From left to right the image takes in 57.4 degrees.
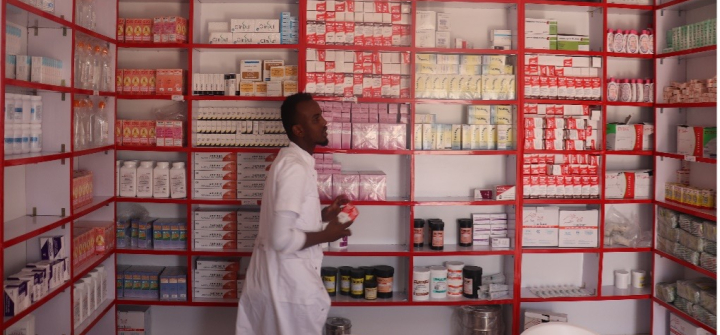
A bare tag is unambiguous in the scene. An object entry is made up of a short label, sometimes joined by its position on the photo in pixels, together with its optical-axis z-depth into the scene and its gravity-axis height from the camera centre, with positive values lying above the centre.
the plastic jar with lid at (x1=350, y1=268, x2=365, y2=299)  4.75 -0.99
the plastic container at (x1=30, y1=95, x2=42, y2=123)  3.56 +0.18
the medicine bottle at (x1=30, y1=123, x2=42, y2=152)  3.58 +0.03
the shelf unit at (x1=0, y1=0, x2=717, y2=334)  4.61 -0.10
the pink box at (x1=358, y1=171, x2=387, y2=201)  4.69 -0.30
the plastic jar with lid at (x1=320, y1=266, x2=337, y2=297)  4.79 -0.99
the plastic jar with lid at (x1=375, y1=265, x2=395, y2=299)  4.77 -0.98
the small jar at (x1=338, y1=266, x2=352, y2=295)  4.80 -0.99
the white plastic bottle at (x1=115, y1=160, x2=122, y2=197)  4.73 -0.25
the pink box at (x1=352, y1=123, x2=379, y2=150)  4.64 +0.08
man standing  3.14 -0.48
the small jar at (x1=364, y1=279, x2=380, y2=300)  4.73 -1.03
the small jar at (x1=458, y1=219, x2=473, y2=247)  4.87 -0.62
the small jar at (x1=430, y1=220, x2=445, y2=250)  4.77 -0.64
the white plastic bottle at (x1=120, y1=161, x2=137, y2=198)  4.71 -0.27
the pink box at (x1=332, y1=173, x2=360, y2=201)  4.66 -0.28
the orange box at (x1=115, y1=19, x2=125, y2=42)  4.66 +0.80
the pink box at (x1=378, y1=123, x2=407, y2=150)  4.65 +0.08
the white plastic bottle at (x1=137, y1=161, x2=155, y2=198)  4.71 -0.28
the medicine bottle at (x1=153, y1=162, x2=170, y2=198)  4.70 -0.27
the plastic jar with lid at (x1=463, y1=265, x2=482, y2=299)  4.80 -0.98
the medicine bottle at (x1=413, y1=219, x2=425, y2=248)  4.80 -0.62
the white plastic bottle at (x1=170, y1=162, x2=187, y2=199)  4.70 -0.27
